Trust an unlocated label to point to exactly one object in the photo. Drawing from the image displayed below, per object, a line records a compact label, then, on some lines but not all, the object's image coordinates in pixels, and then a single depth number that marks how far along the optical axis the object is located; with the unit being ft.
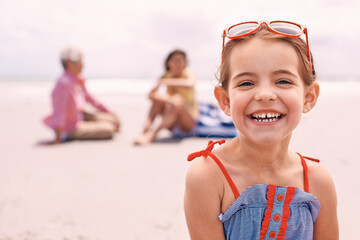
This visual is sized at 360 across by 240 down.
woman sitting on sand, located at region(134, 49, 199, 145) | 17.44
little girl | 4.75
